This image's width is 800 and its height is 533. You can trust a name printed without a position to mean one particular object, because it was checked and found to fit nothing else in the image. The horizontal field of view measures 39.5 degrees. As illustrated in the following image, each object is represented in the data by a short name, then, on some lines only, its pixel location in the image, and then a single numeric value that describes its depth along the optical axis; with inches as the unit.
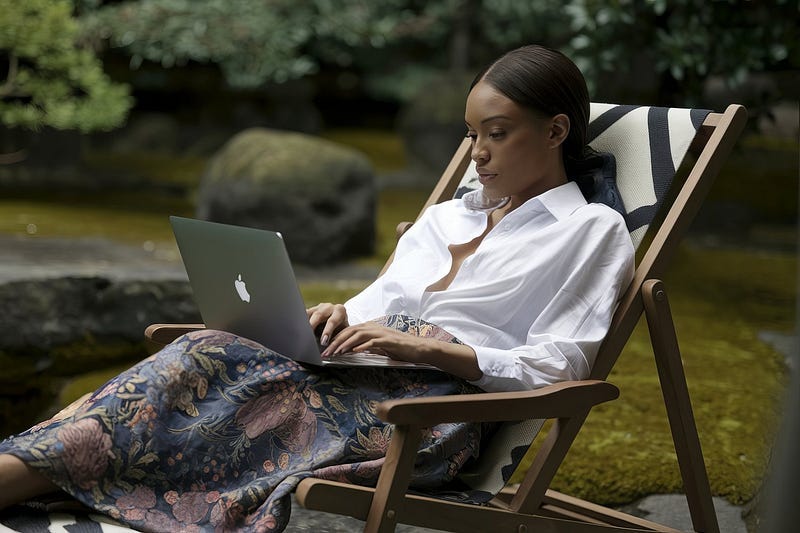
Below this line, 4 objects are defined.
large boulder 254.5
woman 81.1
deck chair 80.3
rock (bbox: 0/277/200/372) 175.0
